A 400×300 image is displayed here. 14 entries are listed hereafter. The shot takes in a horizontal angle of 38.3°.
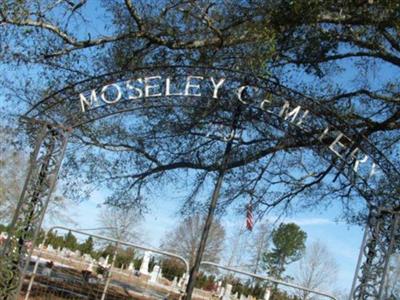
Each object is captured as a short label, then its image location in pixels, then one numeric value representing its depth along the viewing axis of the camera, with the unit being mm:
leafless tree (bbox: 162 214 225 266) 32594
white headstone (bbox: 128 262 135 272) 14897
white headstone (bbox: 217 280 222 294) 13091
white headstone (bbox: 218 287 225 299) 13297
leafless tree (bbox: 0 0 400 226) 9414
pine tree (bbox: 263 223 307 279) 43594
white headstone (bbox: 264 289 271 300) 11973
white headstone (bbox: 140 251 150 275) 15909
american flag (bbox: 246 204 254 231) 13188
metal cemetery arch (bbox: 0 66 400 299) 7535
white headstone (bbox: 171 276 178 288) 12452
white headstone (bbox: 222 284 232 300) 13070
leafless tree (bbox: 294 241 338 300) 33300
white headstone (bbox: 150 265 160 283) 14895
